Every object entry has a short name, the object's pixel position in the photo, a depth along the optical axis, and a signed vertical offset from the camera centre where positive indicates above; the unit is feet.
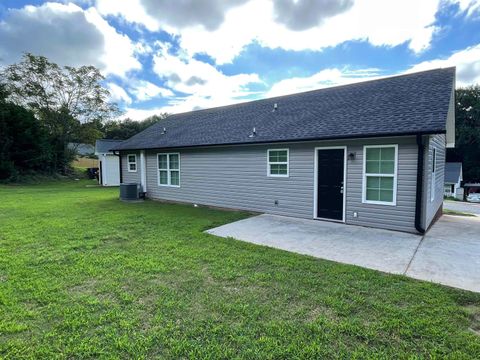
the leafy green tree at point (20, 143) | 68.16 +6.03
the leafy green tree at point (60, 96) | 82.43 +22.54
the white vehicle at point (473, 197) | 108.39 -14.89
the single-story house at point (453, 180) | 111.41 -7.56
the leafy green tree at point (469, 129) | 122.01 +14.78
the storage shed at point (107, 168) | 72.59 -1.05
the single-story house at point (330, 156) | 20.71 +0.72
